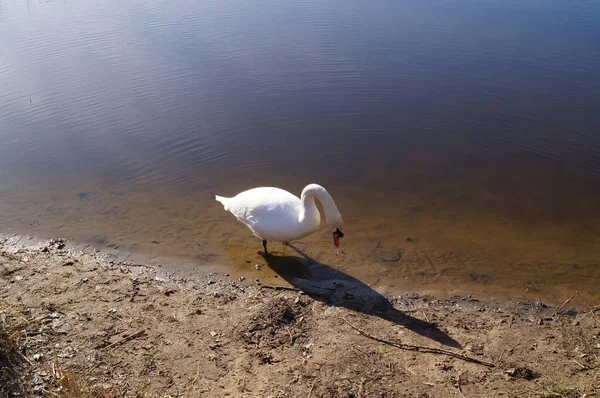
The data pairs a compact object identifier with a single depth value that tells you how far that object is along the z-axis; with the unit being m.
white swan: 6.36
